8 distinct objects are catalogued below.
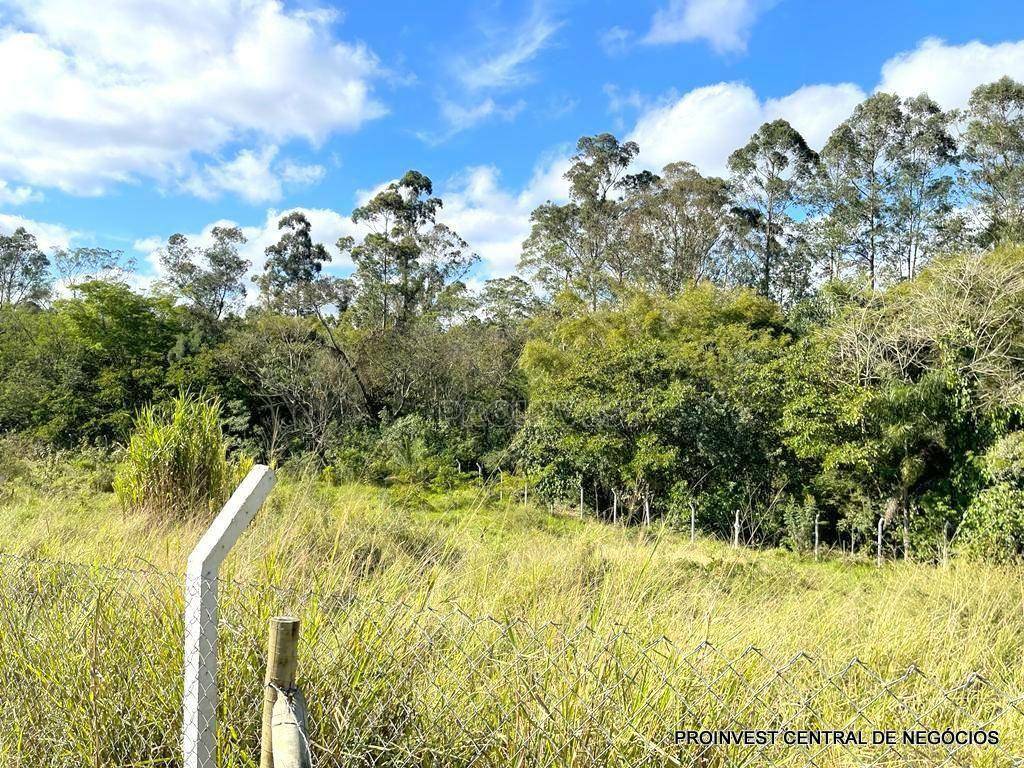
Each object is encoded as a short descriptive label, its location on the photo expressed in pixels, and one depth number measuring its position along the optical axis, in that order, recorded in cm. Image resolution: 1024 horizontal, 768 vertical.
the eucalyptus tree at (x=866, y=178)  2303
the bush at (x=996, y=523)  943
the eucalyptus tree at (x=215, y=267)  2930
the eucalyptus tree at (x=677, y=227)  2238
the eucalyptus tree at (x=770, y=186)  2372
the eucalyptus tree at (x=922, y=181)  2242
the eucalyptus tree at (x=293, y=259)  2939
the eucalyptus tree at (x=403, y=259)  2286
